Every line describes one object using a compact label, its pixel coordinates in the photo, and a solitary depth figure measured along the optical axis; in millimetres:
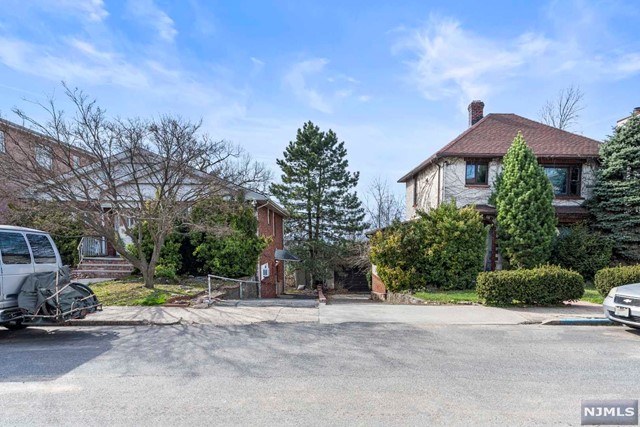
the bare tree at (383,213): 46906
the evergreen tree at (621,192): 15445
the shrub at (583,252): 15078
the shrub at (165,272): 14234
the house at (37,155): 10867
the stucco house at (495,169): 16875
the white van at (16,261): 6719
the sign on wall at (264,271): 18203
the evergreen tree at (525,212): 14539
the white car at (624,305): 7215
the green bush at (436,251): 13398
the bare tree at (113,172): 11133
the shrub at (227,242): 15195
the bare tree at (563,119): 34125
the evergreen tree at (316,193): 28688
